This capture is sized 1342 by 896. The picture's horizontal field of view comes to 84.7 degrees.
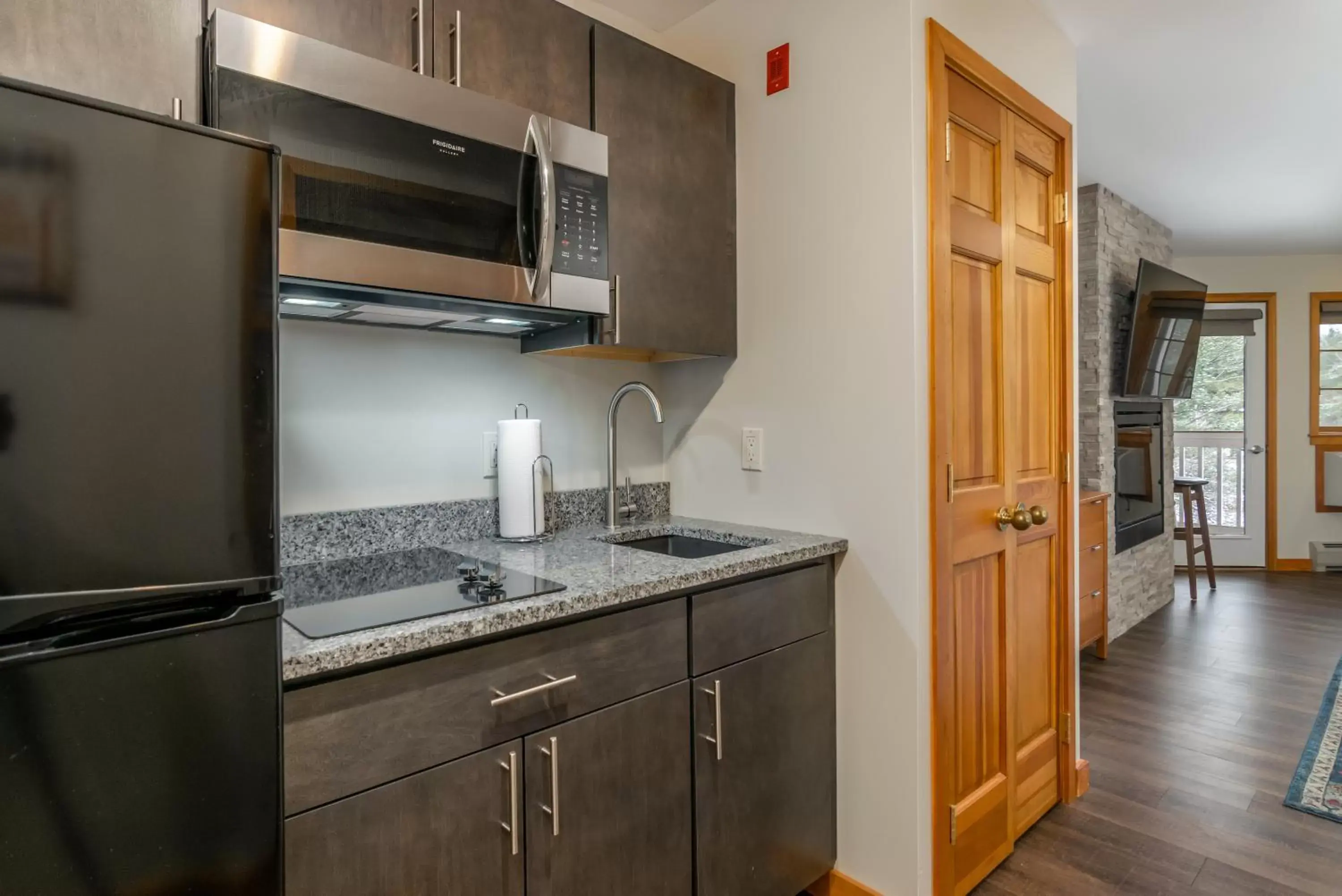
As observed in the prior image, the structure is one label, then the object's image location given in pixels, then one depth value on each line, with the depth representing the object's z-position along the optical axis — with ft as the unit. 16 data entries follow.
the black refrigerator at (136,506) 2.19
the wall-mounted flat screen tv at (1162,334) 14.19
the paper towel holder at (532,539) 6.11
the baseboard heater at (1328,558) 19.34
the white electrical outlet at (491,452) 6.33
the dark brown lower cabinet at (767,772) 5.12
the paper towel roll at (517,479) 6.10
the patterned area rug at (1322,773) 7.80
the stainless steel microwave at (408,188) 4.05
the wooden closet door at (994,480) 5.97
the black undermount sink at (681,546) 6.65
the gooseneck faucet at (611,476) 6.98
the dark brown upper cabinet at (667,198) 5.83
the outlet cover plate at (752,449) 6.77
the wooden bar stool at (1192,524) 16.93
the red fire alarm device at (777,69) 6.43
